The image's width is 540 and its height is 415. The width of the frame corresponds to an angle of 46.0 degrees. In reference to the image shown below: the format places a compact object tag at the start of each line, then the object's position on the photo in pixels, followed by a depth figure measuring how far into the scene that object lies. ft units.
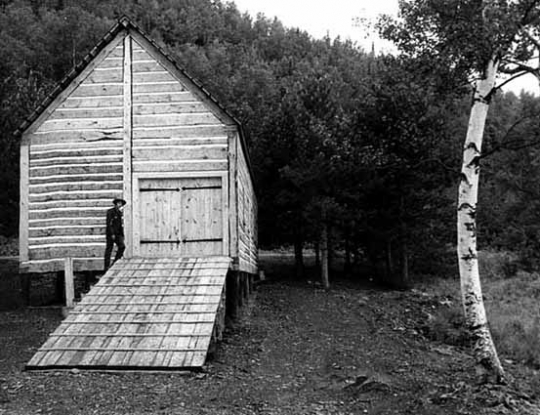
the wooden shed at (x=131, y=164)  50.16
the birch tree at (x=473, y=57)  29.19
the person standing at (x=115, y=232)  47.73
